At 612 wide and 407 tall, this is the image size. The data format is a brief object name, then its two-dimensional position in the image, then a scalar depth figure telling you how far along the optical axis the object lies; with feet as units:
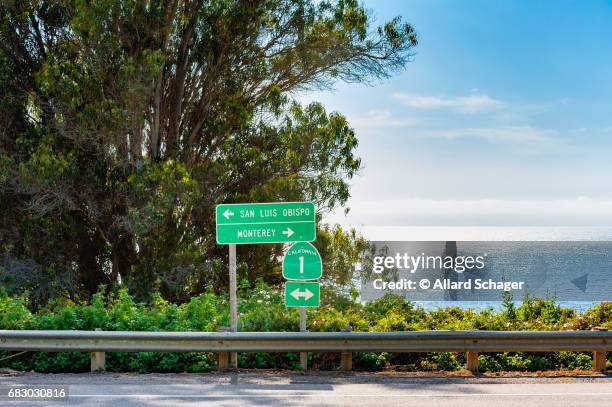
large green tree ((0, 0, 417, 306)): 67.97
